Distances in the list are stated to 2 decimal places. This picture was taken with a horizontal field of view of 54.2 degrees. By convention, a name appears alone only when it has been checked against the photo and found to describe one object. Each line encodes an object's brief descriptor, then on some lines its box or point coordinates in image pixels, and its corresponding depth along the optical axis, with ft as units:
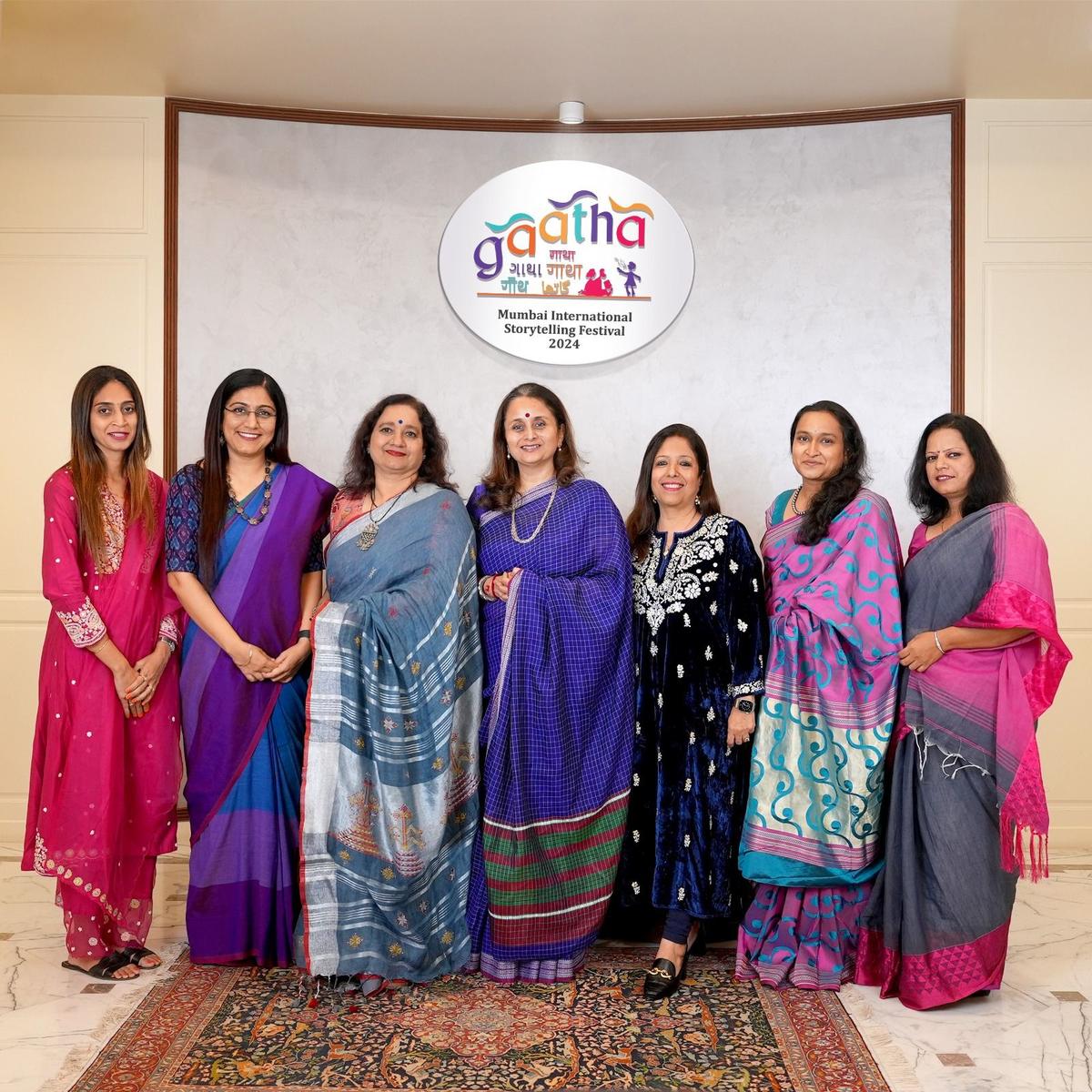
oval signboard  13.79
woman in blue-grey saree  8.87
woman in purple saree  9.43
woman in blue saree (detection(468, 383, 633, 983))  9.20
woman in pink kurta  9.26
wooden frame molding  13.33
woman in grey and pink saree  8.71
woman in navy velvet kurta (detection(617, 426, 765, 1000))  9.45
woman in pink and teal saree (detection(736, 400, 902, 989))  9.19
